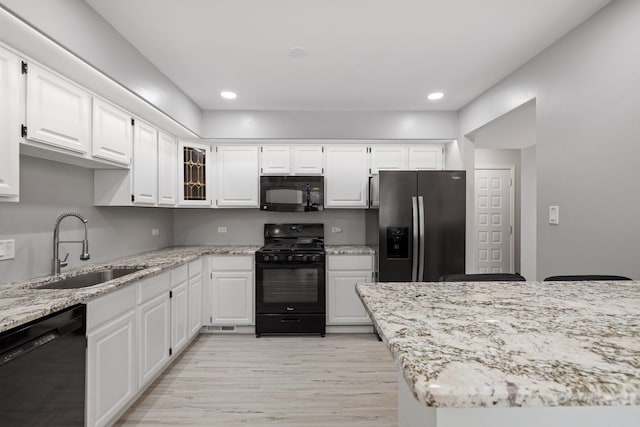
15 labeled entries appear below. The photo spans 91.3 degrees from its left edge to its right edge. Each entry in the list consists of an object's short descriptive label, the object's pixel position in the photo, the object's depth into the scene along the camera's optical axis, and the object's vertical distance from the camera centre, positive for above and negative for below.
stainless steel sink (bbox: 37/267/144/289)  1.99 -0.44
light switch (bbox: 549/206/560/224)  2.17 +0.01
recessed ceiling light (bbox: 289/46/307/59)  2.27 +1.21
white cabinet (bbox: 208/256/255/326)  3.41 -0.83
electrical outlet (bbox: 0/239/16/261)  1.77 -0.20
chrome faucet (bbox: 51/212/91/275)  2.03 -0.22
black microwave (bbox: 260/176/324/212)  3.70 +0.27
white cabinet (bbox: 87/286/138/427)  1.65 -0.81
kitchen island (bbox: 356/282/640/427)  0.53 -0.30
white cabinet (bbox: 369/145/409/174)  3.77 +0.70
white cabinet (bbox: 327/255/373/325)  3.47 -0.79
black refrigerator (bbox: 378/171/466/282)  3.24 -0.03
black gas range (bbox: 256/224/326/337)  3.37 -0.83
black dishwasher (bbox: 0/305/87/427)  1.21 -0.68
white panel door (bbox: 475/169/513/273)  5.45 +0.05
